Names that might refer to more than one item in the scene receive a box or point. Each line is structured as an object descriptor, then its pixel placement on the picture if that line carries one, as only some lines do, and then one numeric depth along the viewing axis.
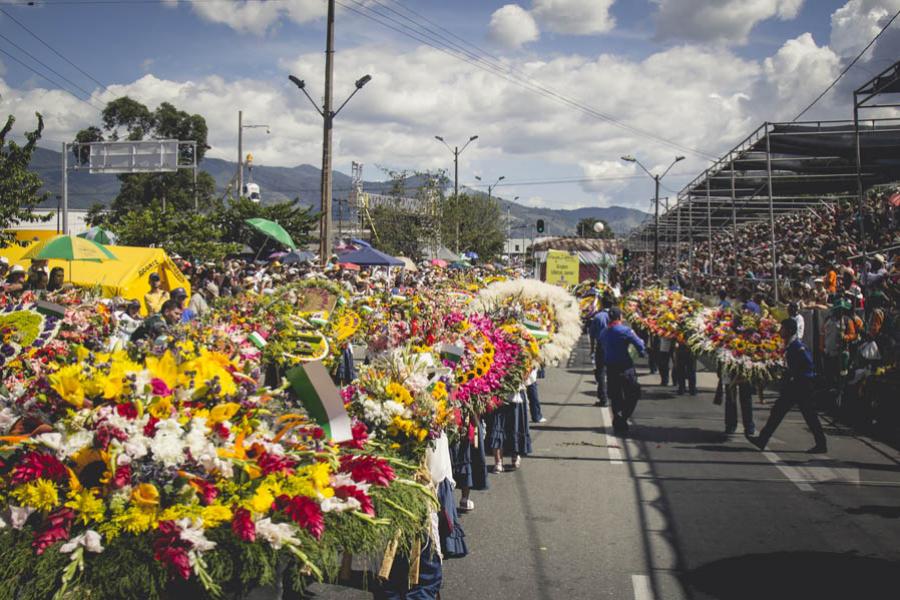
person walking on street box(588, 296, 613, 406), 14.48
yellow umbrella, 14.24
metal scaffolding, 17.02
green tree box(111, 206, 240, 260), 26.25
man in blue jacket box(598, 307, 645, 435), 11.81
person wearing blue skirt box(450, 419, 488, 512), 7.72
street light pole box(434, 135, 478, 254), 50.69
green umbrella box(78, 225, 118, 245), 21.77
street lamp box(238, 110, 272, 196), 47.41
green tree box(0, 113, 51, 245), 16.80
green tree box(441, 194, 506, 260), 53.16
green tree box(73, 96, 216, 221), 50.19
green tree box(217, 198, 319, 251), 38.62
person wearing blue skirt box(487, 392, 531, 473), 9.33
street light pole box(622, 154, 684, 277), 43.59
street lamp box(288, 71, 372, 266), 23.00
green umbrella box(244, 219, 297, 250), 22.86
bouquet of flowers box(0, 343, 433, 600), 3.18
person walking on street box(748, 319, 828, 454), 10.31
